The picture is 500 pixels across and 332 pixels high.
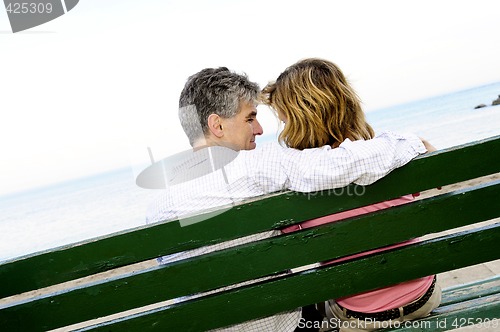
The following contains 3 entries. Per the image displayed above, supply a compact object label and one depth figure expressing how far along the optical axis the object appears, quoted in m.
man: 1.68
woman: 1.95
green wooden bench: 1.68
